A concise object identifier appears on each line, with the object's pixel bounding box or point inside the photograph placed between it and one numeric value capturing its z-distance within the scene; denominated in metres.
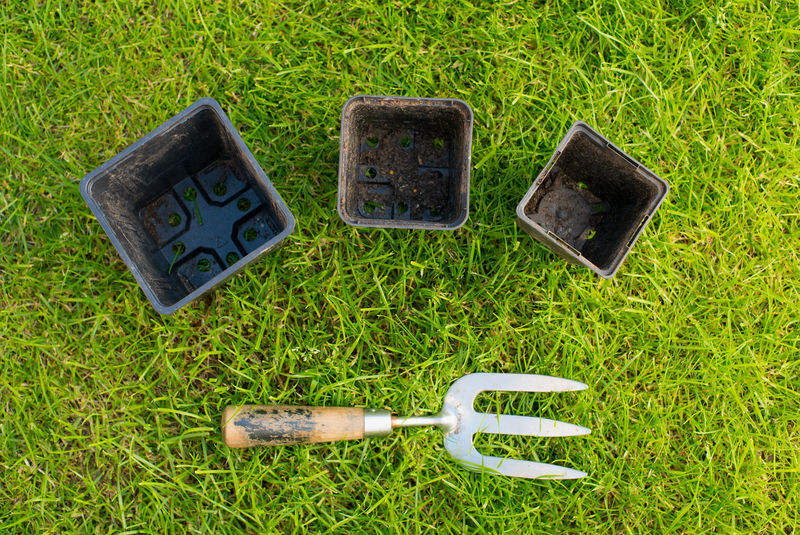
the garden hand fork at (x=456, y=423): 0.73
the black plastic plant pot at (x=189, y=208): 0.74
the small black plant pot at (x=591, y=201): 0.74
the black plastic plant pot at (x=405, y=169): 0.79
